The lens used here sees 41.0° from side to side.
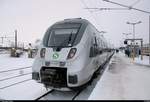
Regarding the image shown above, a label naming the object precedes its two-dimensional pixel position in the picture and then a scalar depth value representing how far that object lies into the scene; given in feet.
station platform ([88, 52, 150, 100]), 22.62
